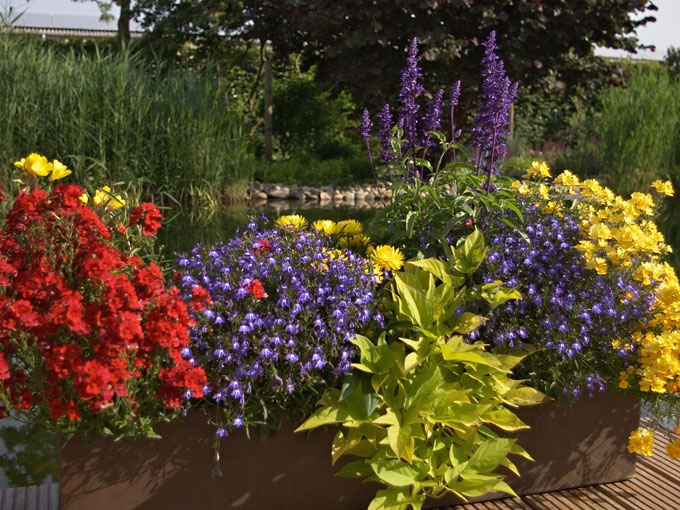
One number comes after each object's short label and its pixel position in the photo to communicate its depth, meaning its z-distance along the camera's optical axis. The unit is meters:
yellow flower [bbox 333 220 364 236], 2.65
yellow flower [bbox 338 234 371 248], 2.64
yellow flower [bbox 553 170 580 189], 2.67
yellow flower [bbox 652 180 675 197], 2.69
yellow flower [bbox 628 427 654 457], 2.19
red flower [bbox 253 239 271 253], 2.19
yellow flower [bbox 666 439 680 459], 2.12
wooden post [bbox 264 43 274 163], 11.41
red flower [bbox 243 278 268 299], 1.83
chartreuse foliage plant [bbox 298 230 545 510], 1.88
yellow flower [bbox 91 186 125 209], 2.13
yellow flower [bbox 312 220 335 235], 2.58
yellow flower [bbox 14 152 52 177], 2.02
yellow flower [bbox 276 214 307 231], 2.50
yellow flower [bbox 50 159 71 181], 2.10
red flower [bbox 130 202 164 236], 1.88
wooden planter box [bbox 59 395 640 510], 1.82
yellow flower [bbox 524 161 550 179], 2.67
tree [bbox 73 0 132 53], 11.51
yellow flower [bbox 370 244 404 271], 2.24
